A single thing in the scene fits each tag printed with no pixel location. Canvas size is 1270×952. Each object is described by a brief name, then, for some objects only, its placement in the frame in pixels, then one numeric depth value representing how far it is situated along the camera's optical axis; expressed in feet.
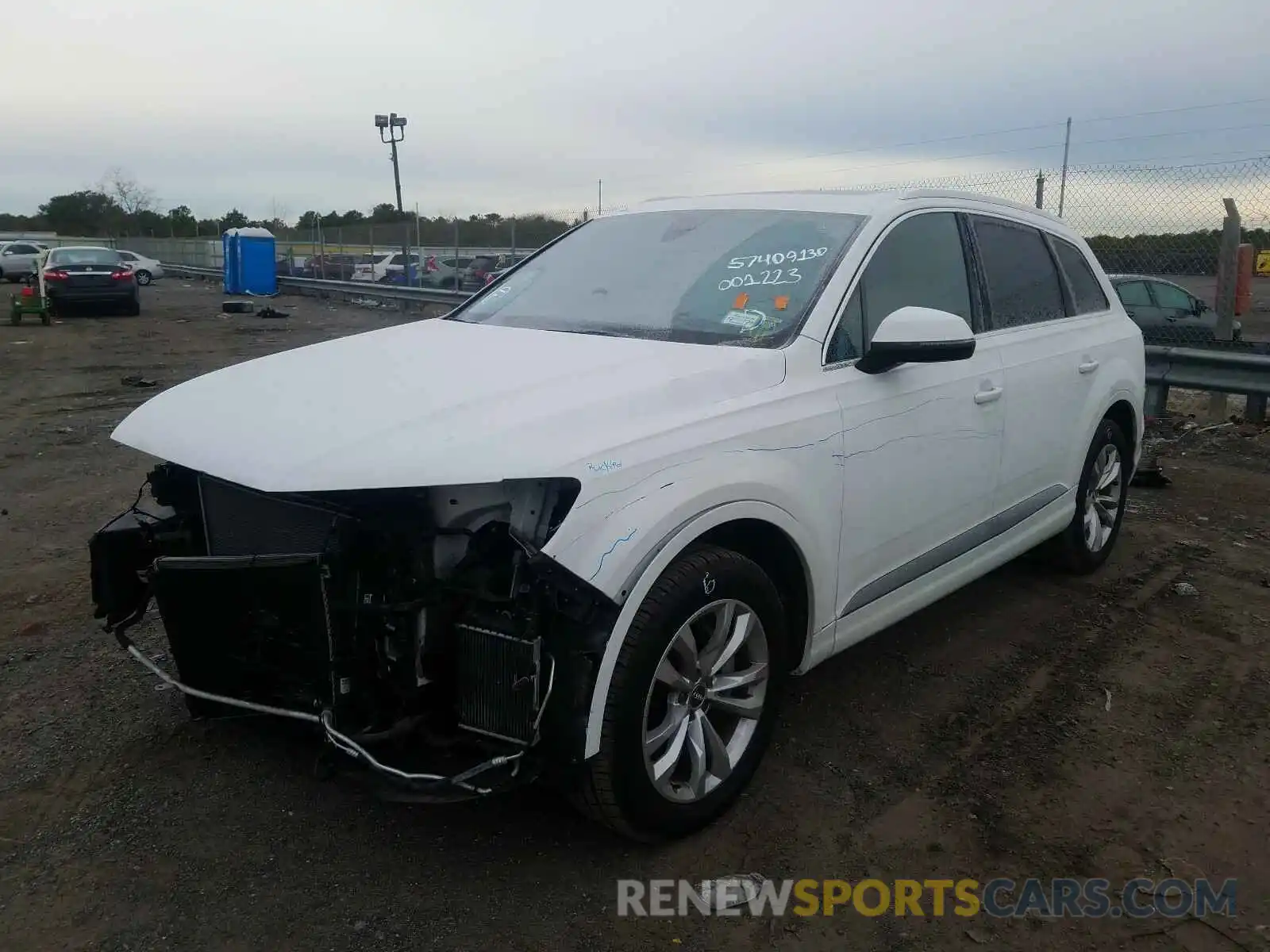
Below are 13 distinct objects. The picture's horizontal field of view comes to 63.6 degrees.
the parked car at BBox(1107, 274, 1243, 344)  42.63
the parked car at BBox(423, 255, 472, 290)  81.30
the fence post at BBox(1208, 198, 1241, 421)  28.99
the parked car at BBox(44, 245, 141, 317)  71.20
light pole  132.26
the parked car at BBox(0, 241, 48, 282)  125.39
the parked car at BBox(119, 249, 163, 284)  121.60
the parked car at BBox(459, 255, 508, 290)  77.00
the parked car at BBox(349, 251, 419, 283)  92.36
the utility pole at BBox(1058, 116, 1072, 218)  33.47
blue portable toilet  96.94
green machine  66.49
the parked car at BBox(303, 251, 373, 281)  103.65
